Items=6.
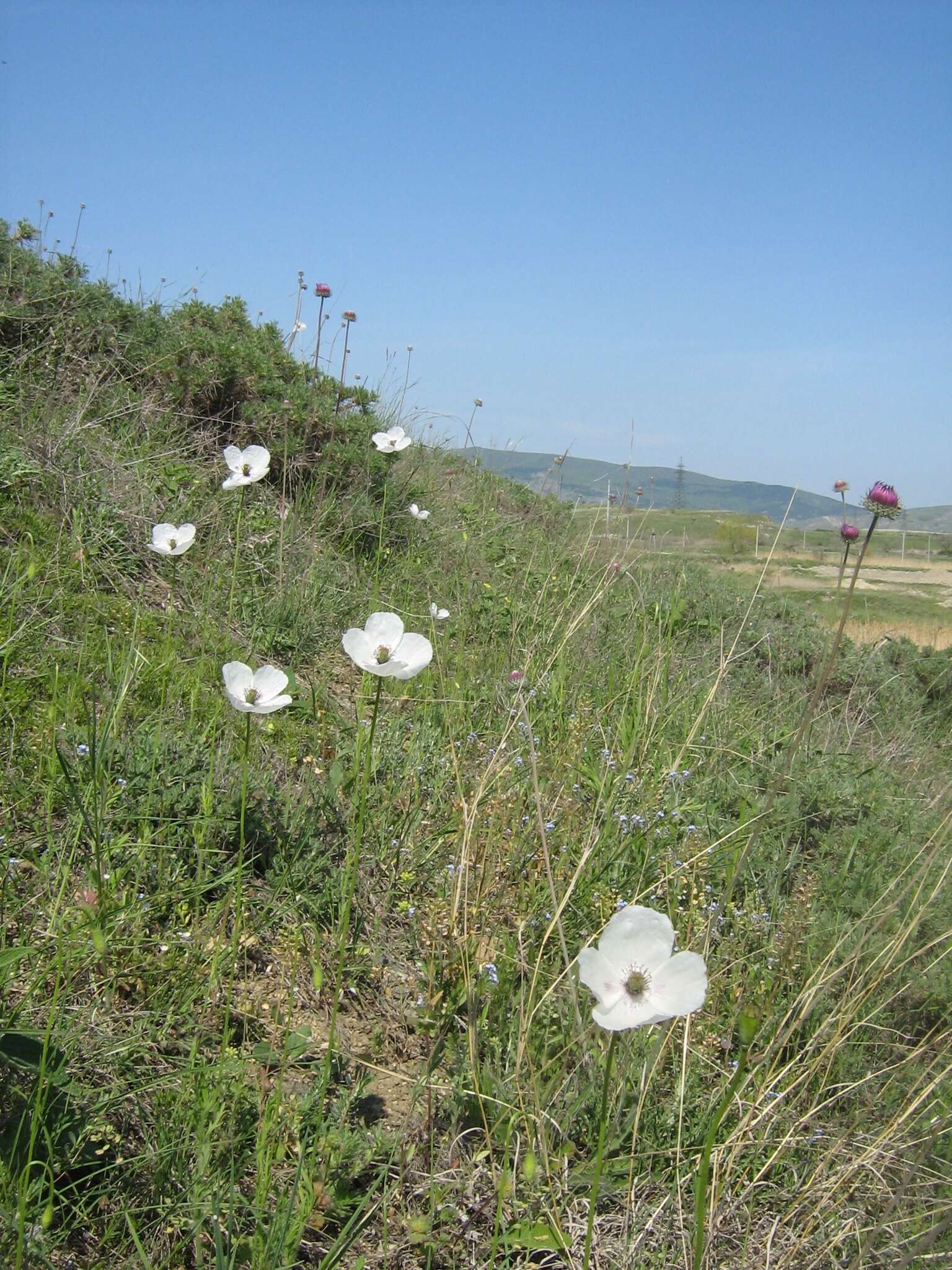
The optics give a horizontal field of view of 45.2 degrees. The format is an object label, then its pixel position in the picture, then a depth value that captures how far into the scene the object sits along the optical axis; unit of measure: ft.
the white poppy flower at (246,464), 3.13
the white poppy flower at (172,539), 3.00
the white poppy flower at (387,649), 2.30
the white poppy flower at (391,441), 4.40
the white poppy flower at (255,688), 2.39
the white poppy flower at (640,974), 1.71
